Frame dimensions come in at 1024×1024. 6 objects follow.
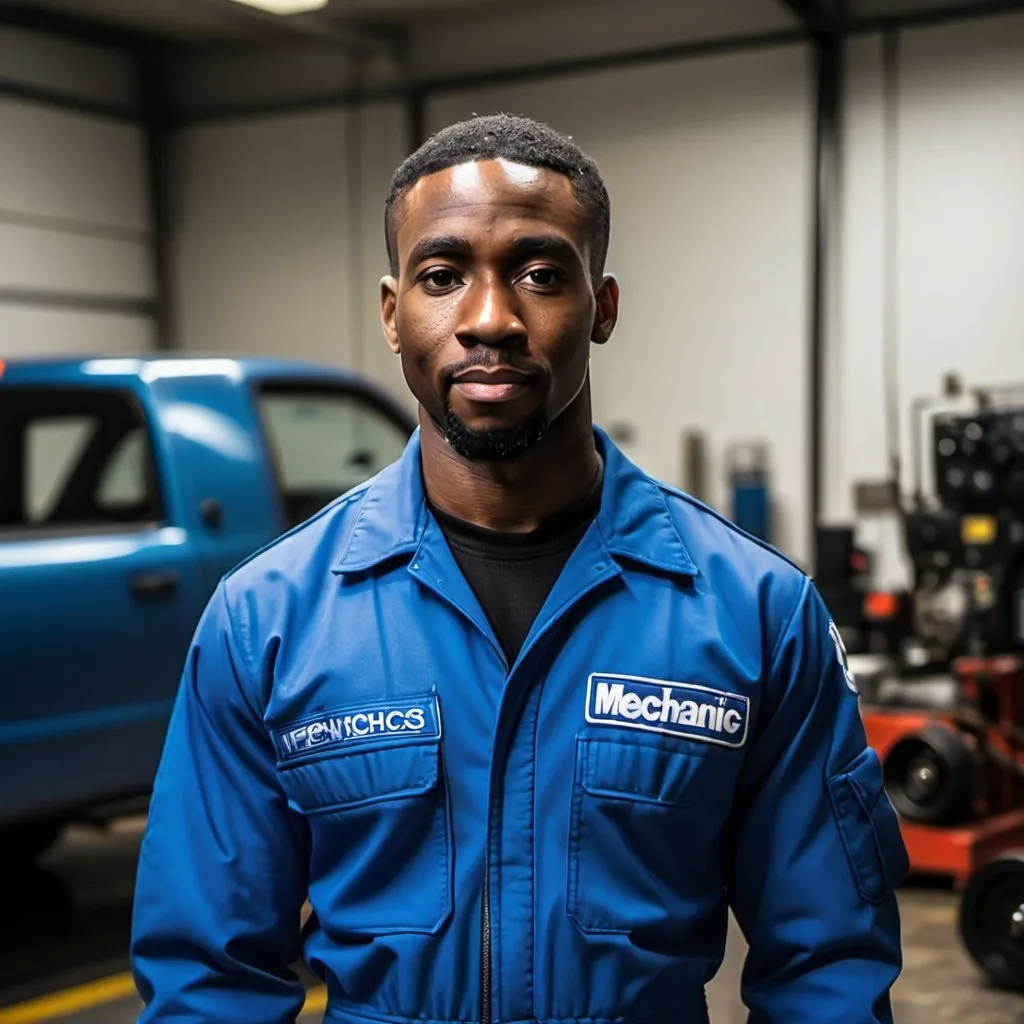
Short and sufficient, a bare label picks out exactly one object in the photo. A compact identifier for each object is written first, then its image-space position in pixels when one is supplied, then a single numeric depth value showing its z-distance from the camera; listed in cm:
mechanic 169
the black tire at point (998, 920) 463
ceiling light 930
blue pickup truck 492
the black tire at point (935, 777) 567
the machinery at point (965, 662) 571
